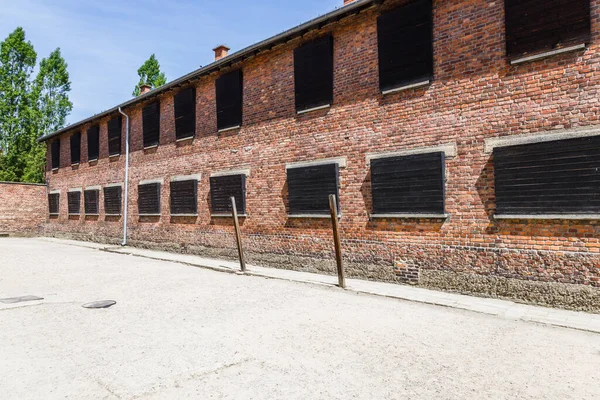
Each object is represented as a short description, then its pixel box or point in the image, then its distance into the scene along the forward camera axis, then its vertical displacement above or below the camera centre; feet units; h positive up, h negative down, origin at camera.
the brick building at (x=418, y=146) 22.03 +4.22
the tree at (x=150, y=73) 119.24 +41.70
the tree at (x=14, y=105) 103.50 +28.13
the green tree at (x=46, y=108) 105.89 +29.63
